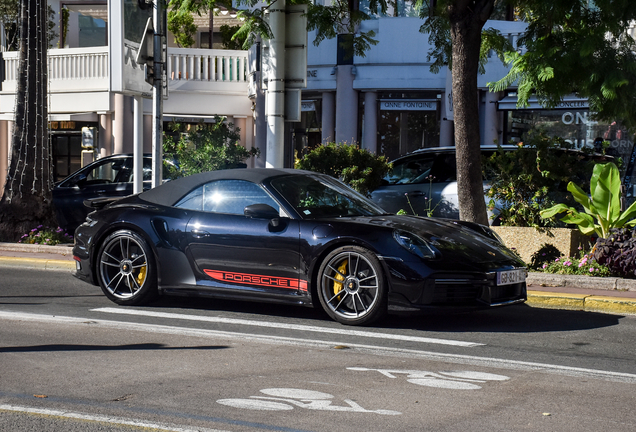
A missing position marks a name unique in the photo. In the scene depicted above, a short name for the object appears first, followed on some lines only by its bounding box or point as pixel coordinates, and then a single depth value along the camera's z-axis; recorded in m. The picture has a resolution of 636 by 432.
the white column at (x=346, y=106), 23.11
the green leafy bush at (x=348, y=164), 12.66
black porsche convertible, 6.77
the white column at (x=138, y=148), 12.48
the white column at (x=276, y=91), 12.24
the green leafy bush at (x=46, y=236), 13.29
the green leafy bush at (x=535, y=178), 10.80
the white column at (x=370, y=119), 23.14
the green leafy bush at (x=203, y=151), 13.31
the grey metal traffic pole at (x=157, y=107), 12.07
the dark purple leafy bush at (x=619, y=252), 9.26
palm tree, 13.70
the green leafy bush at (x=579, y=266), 9.59
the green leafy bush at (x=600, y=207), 10.11
